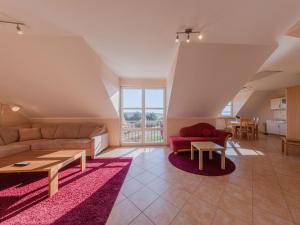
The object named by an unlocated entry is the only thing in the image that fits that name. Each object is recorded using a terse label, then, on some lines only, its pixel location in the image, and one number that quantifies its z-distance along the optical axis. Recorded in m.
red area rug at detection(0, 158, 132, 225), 1.63
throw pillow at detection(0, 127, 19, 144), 3.47
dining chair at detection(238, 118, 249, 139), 5.93
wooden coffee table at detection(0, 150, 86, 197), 2.05
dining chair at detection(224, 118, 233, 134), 6.93
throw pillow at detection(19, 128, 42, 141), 3.80
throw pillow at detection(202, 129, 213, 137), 4.44
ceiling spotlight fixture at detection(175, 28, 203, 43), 2.06
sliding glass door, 4.93
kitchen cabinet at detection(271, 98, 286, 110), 6.23
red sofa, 3.88
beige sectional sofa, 3.41
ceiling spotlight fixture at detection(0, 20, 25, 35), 1.90
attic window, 7.99
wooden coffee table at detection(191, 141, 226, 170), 2.93
